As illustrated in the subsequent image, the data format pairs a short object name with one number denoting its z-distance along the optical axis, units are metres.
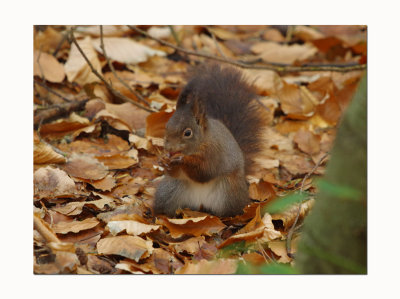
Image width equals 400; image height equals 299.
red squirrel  3.91
